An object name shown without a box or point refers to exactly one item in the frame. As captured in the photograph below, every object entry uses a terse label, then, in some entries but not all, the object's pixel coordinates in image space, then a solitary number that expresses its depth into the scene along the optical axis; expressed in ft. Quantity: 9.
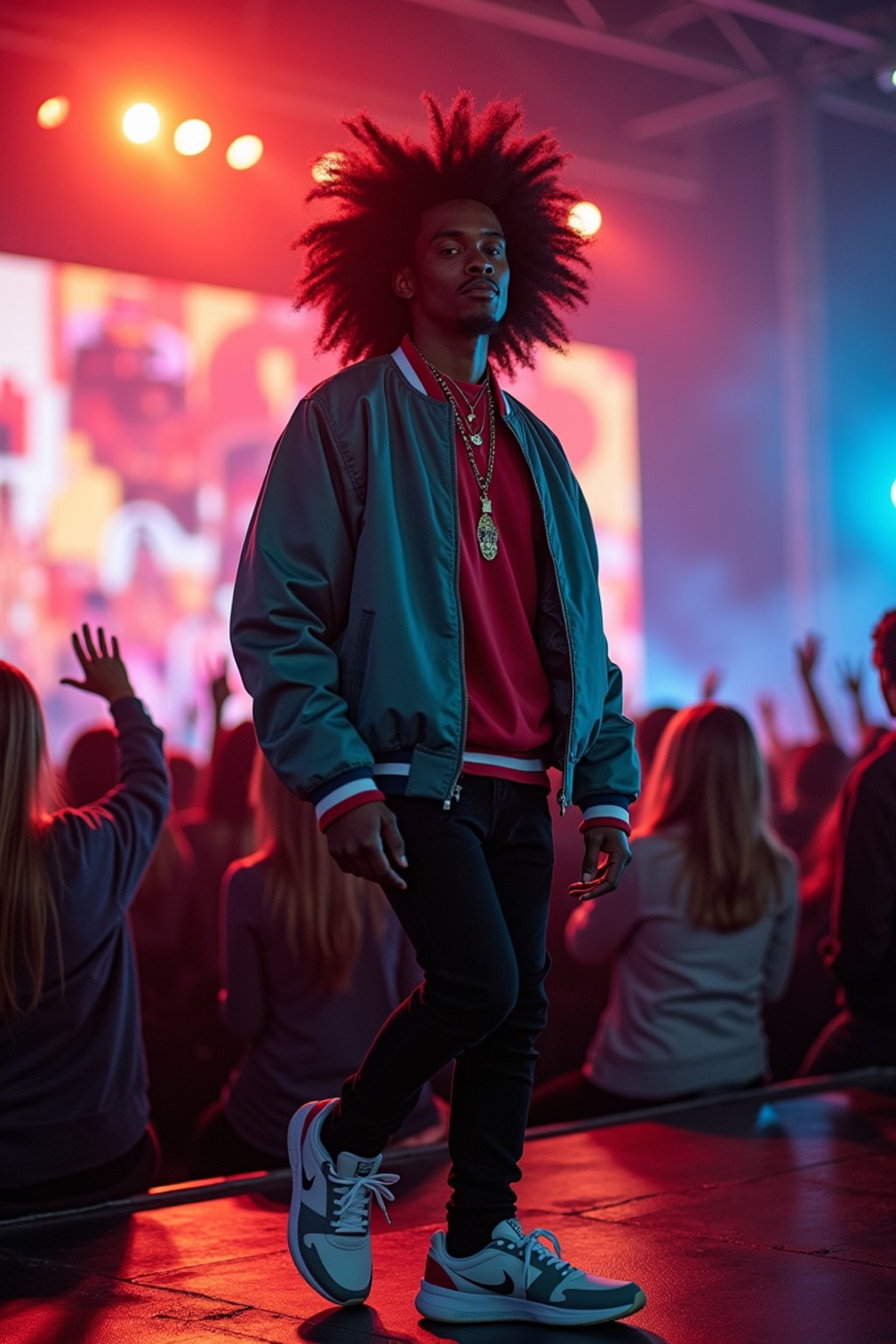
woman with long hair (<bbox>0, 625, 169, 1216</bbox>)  15.39
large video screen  47.39
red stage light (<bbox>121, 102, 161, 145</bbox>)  47.80
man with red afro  12.11
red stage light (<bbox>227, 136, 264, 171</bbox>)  49.26
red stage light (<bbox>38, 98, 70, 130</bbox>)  46.62
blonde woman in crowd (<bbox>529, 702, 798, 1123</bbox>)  20.67
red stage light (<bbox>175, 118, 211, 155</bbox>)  47.67
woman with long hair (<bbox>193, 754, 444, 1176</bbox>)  18.49
